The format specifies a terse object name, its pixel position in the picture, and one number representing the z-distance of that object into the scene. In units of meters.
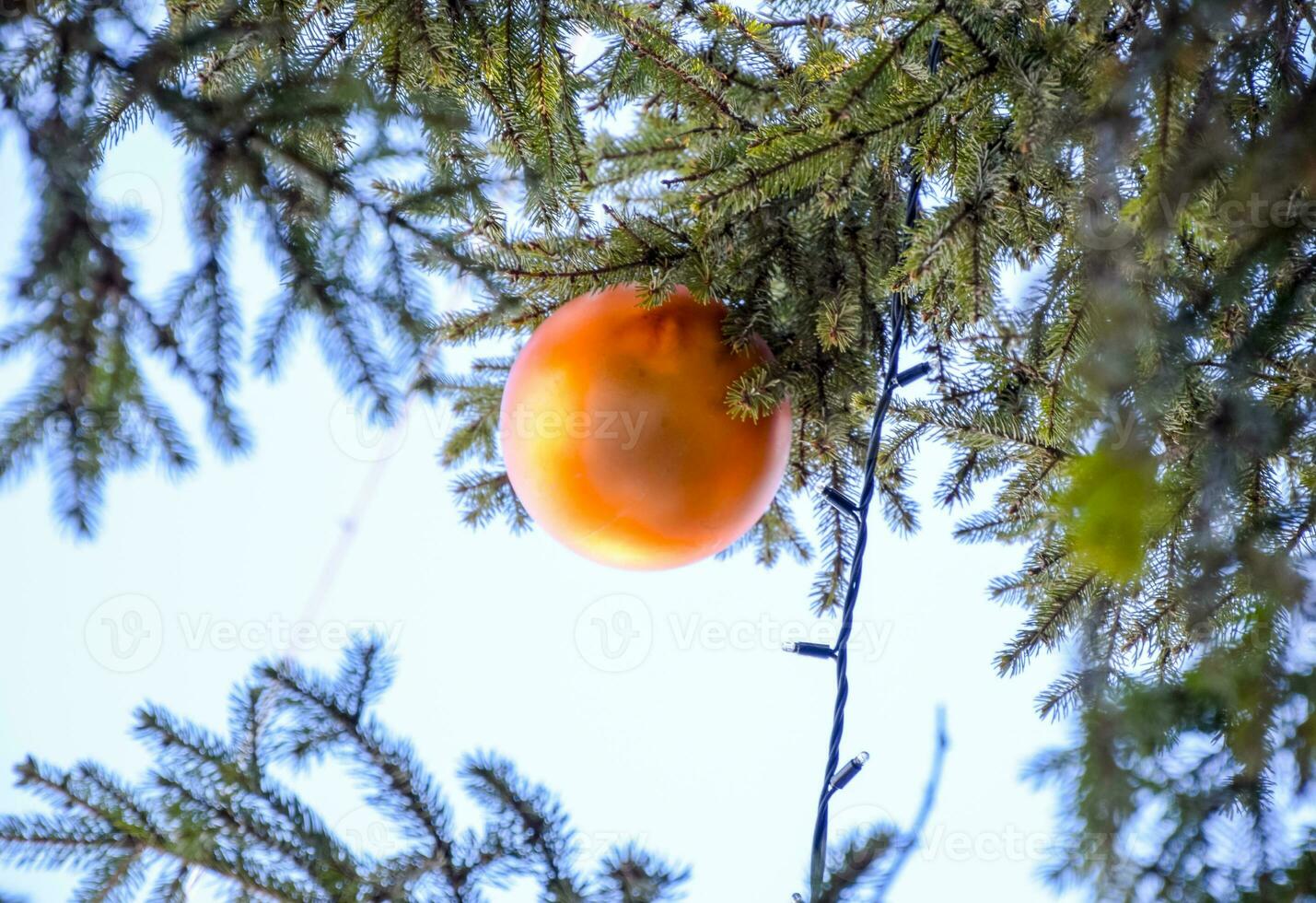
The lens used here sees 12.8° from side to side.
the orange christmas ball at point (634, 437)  3.41
